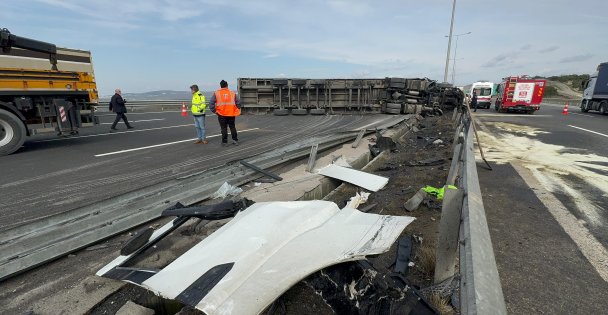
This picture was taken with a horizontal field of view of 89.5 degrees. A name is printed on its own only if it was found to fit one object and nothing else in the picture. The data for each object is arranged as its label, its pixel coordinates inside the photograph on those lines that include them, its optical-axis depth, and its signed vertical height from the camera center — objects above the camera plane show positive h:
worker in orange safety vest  8.10 -0.40
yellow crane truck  7.52 -0.11
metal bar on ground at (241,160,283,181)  5.26 -1.38
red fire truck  22.52 -0.35
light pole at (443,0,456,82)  26.66 +4.07
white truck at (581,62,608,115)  20.86 -0.14
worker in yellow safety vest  8.62 -0.61
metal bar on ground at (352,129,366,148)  7.82 -1.27
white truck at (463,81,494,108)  29.34 -0.07
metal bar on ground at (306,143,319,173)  5.77 -1.31
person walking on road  11.80 -0.58
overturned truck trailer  16.81 -0.30
